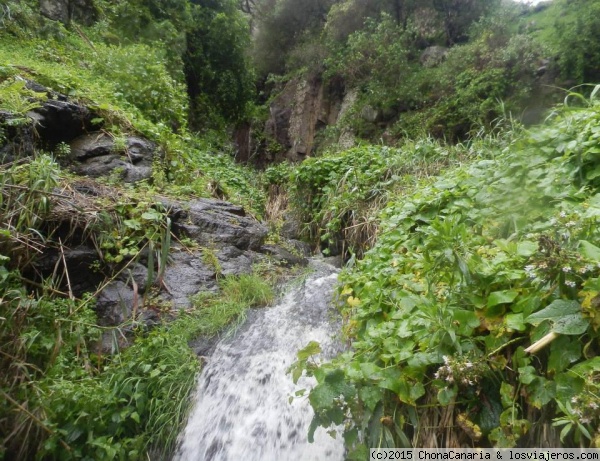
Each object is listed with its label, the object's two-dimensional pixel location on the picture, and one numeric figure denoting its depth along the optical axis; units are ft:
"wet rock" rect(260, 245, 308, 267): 15.65
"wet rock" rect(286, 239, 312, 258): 17.62
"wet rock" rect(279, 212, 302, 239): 21.04
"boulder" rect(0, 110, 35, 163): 12.91
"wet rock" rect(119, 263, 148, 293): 11.96
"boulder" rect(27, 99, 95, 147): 14.96
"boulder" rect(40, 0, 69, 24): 26.66
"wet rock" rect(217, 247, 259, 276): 13.85
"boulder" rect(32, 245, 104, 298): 11.01
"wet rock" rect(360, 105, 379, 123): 32.40
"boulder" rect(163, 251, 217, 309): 12.32
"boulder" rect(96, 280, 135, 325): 11.03
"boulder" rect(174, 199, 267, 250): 14.65
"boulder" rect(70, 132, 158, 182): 15.23
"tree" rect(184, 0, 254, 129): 37.19
